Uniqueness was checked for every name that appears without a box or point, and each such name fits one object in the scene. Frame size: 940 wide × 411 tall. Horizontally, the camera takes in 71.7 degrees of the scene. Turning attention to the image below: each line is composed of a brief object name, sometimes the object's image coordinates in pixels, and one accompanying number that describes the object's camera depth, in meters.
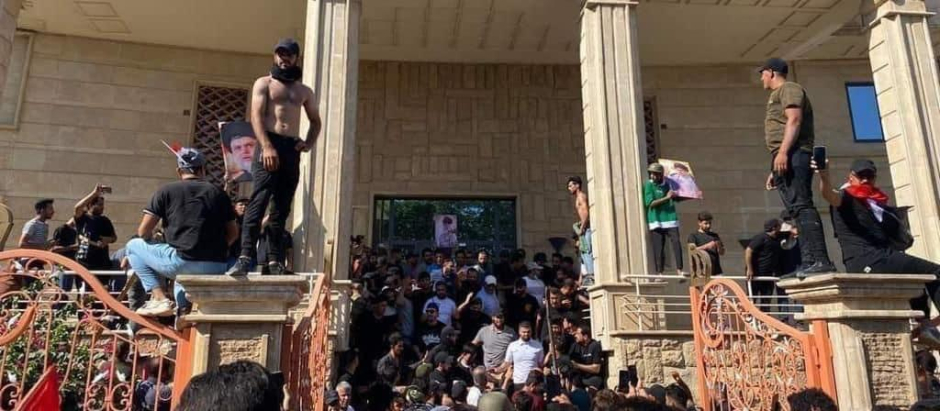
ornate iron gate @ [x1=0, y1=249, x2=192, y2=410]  3.72
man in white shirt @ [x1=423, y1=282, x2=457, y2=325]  8.88
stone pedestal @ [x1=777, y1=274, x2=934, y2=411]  4.09
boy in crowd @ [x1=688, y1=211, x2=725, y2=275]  8.66
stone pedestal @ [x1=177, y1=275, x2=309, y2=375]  3.70
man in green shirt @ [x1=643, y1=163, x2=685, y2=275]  8.61
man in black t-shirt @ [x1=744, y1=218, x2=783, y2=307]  7.91
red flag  3.44
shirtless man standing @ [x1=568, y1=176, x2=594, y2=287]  9.14
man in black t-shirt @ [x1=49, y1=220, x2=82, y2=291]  7.87
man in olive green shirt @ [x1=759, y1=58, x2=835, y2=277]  4.48
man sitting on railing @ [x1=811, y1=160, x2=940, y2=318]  4.82
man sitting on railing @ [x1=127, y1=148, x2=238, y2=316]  4.34
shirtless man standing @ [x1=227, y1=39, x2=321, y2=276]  4.29
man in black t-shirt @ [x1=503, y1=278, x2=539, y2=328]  9.20
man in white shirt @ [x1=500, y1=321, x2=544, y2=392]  7.63
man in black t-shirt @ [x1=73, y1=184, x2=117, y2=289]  7.93
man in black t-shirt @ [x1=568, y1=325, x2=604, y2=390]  7.81
